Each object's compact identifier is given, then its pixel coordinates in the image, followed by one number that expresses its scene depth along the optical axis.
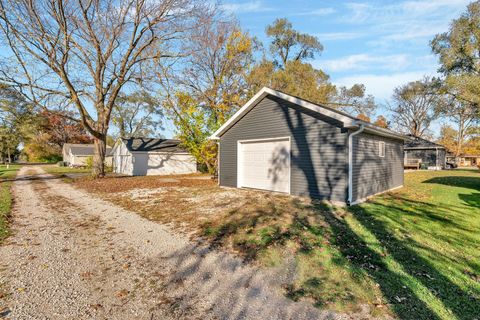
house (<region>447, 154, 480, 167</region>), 46.69
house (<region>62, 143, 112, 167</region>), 40.00
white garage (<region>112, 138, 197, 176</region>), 23.92
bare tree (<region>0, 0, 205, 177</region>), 13.26
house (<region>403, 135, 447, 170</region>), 30.34
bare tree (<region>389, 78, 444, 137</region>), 38.34
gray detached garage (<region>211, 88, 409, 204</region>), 8.26
